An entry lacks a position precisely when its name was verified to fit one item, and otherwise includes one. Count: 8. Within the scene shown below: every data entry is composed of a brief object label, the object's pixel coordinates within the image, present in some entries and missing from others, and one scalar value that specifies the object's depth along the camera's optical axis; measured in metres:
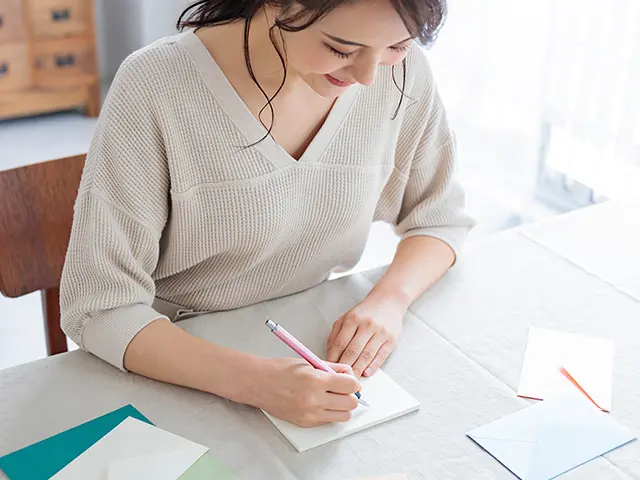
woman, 0.97
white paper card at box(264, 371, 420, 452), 0.93
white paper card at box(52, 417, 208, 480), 0.86
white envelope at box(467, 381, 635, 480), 0.91
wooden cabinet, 3.43
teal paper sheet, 0.87
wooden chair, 1.26
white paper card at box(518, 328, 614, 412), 1.03
